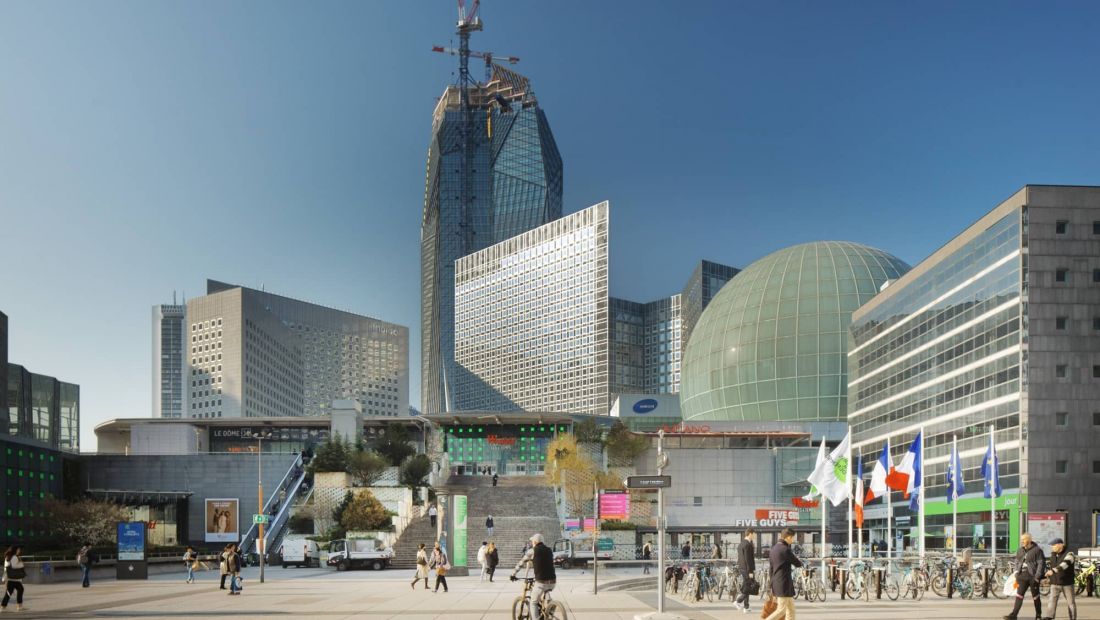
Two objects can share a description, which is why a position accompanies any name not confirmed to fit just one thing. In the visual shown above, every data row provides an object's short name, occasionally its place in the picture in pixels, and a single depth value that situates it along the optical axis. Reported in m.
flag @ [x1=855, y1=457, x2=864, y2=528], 45.25
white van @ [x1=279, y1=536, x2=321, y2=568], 66.06
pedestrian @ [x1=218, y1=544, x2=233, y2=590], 38.56
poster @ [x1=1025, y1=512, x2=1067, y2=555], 48.30
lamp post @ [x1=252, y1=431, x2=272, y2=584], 47.55
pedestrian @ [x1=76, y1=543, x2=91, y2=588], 44.69
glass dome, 105.06
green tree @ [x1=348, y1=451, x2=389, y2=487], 93.81
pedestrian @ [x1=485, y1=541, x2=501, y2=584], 44.78
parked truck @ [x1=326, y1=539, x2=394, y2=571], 58.78
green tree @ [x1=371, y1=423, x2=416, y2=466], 109.06
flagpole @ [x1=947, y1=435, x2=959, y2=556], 50.17
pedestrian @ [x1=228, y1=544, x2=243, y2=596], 37.78
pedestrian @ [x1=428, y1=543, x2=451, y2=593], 37.94
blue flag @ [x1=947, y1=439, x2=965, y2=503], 50.19
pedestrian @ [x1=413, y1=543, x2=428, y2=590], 40.20
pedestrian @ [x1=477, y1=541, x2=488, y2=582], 45.74
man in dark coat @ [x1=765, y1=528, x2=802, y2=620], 19.44
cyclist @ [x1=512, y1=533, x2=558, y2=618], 20.83
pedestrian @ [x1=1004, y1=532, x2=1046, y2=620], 23.72
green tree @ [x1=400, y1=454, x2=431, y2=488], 101.38
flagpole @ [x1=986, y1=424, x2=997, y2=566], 49.00
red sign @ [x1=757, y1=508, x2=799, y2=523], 93.62
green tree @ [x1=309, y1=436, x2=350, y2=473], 96.69
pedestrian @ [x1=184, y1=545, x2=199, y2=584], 47.09
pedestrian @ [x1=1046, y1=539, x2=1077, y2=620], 23.91
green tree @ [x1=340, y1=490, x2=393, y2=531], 74.75
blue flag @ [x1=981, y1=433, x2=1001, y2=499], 49.22
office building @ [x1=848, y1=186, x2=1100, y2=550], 62.84
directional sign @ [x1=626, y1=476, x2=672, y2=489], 24.89
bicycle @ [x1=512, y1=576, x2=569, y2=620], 20.69
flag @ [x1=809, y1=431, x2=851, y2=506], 41.16
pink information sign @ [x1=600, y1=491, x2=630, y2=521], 71.69
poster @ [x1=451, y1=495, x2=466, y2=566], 51.06
